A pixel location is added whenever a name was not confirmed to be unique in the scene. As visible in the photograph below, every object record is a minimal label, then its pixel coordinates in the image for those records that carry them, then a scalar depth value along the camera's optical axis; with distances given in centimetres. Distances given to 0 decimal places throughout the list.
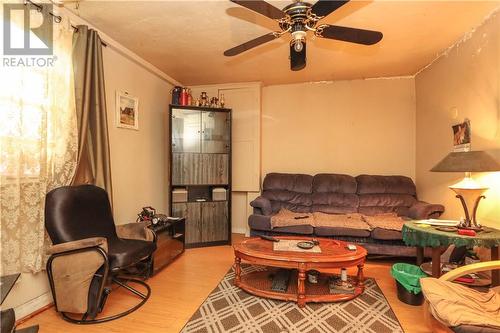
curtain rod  198
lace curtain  182
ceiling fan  162
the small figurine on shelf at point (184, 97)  386
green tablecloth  193
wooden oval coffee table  215
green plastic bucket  216
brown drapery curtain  235
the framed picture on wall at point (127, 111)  306
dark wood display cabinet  374
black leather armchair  190
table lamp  195
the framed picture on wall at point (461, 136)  270
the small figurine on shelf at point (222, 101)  409
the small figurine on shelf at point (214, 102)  404
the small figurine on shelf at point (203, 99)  400
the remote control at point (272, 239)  264
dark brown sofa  307
